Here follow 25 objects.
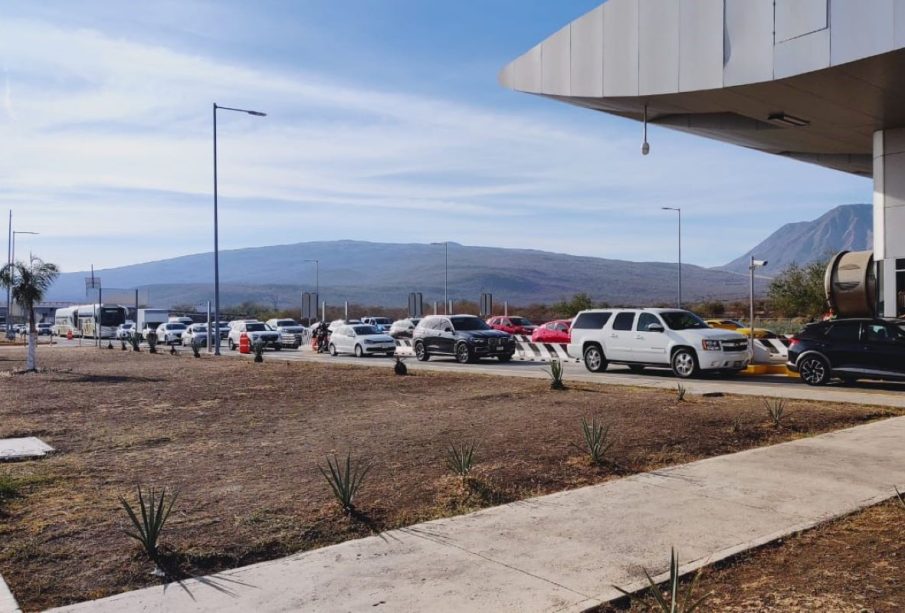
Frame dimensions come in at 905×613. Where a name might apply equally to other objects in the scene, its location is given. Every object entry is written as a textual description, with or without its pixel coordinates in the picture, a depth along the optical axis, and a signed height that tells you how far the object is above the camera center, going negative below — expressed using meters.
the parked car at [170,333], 56.61 -1.24
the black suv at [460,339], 29.19 -0.93
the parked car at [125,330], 64.18 -1.20
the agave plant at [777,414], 11.38 -1.47
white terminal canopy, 18.64 +6.35
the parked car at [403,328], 48.28 -0.83
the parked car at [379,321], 65.79 -0.53
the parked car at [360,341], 35.69 -1.18
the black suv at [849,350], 17.42 -0.86
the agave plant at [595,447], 8.60 -1.44
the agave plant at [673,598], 3.87 -1.41
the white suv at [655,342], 20.61 -0.78
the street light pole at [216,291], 35.12 +1.09
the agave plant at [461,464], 7.61 -1.45
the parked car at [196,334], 49.31 -1.15
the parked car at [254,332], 44.81 -0.98
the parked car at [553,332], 38.41 -0.90
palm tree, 26.75 +1.18
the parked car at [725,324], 35.22 -0.49
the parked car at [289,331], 47.12 -0.99
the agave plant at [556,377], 16.77 -1.33
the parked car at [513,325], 48.38 -0.68
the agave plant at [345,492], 6.63 -1.50
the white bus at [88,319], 73.62 -0.34
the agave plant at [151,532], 5.56 -1.51
